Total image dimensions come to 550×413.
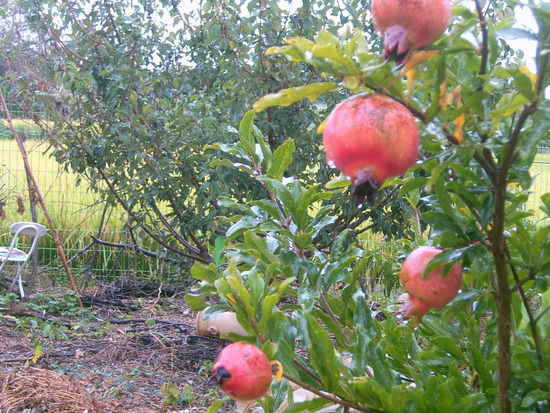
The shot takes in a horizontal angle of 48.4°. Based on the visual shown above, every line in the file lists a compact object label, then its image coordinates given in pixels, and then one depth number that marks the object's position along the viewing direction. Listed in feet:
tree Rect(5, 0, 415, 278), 10.04
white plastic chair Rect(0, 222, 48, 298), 14.46
